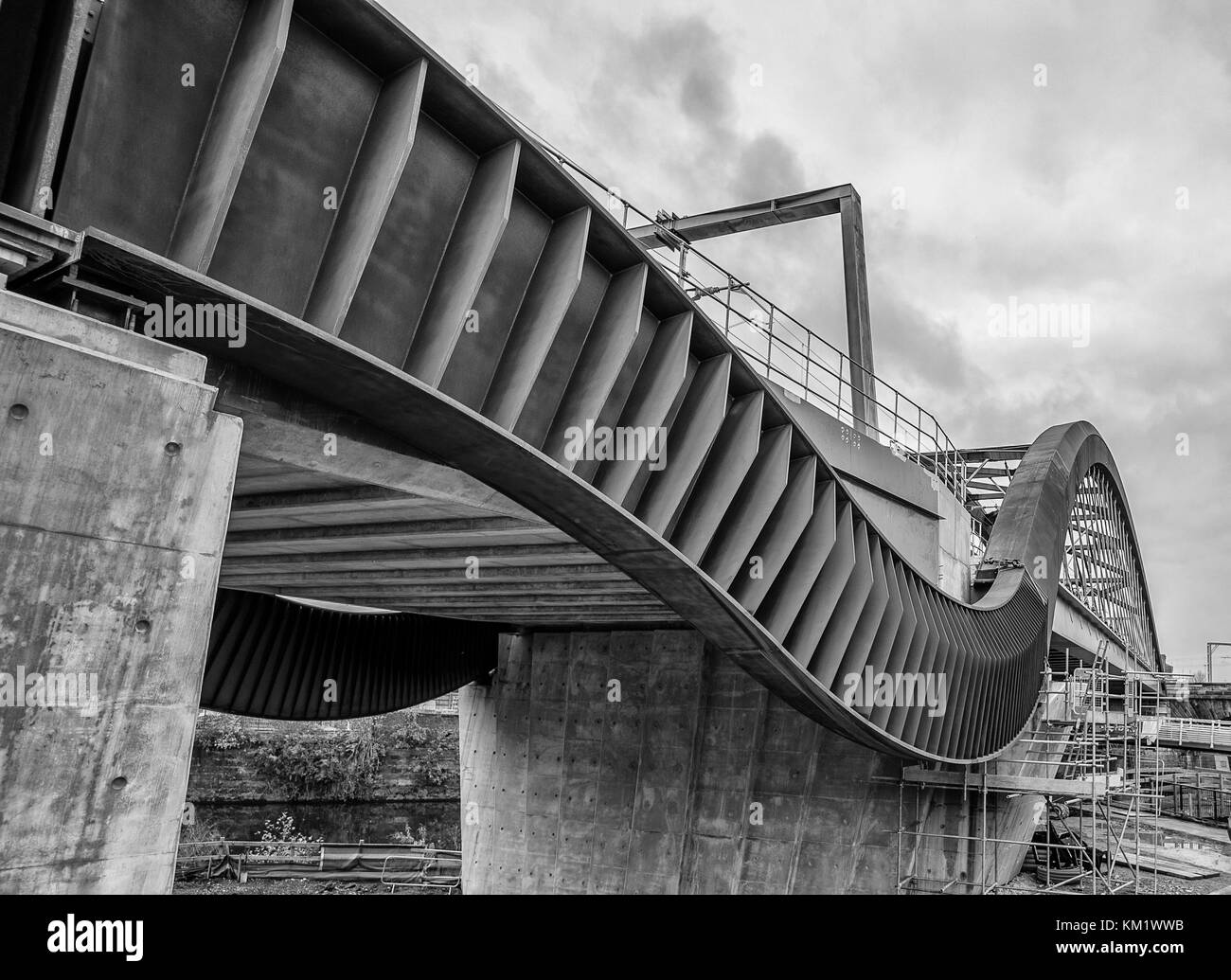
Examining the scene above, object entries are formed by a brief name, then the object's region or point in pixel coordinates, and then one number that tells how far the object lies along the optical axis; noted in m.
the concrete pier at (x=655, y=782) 15.08
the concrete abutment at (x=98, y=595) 3.32
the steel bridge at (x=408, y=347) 4.36
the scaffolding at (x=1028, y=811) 15.16
